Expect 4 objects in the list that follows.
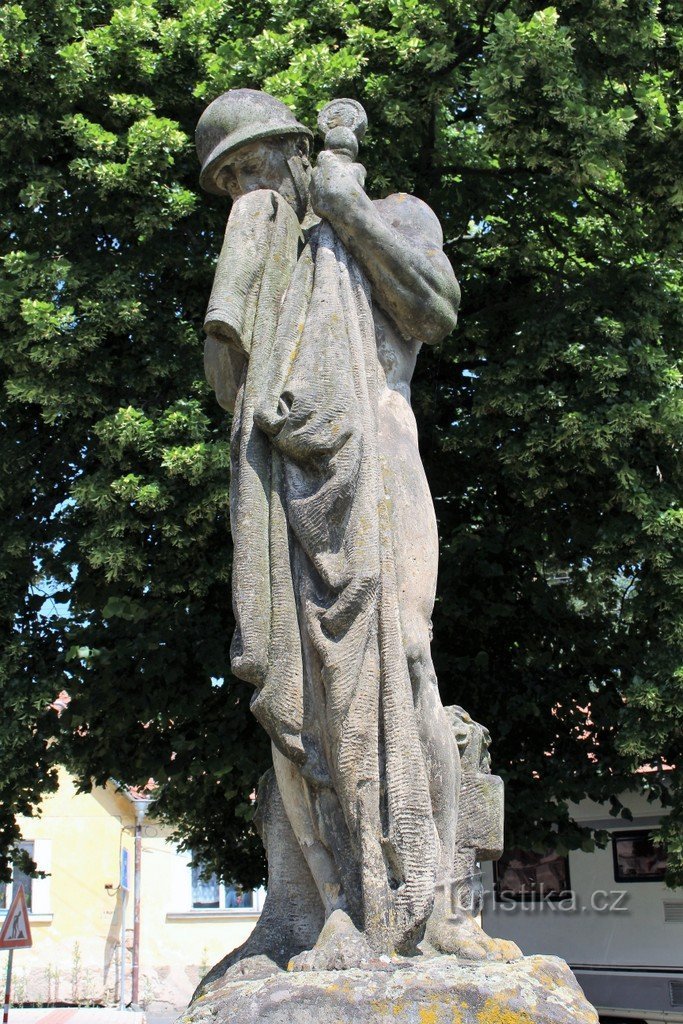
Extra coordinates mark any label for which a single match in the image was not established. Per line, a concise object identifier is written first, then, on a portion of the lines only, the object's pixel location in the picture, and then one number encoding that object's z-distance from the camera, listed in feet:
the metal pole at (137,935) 80.46
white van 49.34
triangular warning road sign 45.16
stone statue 11.84
